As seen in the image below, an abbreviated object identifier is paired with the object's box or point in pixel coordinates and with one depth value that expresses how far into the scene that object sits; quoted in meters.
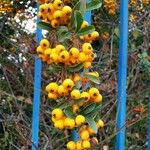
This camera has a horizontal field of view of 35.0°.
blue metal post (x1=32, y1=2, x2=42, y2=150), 0.30
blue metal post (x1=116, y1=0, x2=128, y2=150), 0.28
